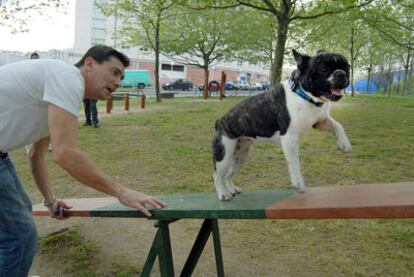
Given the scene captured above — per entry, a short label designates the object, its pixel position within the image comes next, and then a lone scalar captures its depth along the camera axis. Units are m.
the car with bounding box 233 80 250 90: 50.47
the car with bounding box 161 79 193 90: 46.34
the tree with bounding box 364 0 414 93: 13.18
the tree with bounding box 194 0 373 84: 10.94
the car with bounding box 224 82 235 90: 49.31
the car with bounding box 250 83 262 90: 52.27
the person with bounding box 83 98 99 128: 11.46
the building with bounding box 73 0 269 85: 62.25
